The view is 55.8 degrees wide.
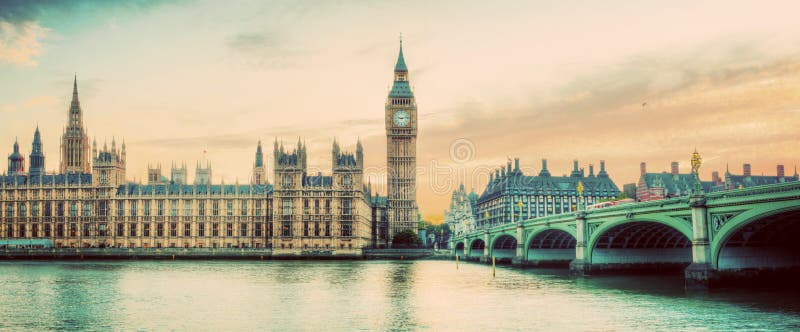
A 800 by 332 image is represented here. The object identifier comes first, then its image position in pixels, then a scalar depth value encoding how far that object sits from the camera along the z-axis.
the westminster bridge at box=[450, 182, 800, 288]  45.93
